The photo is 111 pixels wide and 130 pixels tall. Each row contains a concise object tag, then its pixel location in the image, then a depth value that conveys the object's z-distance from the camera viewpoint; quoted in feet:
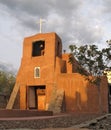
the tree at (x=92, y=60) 49.52
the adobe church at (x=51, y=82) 61.49
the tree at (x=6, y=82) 93.76
